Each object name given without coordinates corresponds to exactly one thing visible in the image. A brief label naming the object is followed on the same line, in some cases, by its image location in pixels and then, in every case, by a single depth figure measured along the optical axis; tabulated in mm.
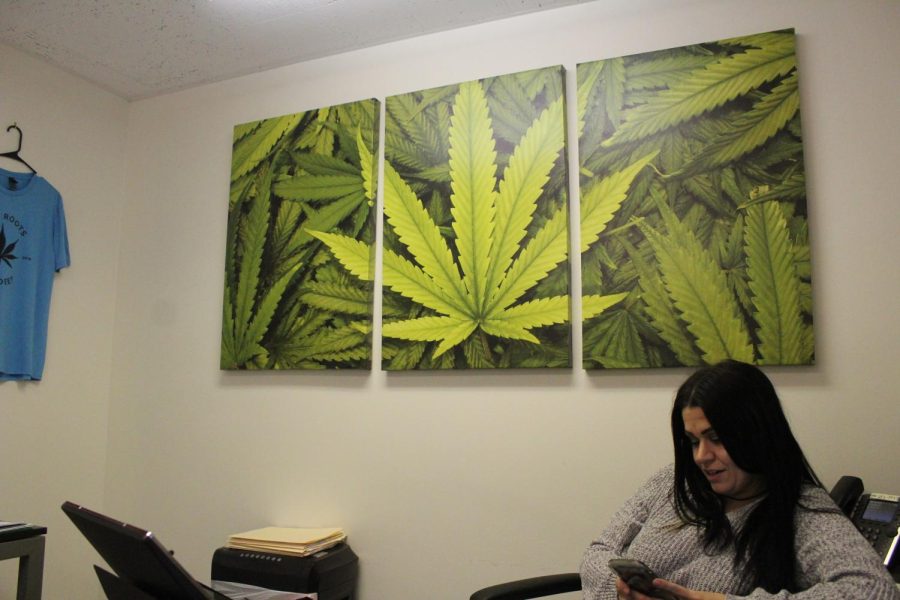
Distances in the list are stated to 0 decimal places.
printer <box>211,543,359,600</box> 2377
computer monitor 1382
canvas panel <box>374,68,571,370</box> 2439
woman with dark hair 1420
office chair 1736
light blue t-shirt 2869
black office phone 1544
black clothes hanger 2926
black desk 2230
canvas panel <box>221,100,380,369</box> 2762
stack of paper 2459
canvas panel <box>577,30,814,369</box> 2129
